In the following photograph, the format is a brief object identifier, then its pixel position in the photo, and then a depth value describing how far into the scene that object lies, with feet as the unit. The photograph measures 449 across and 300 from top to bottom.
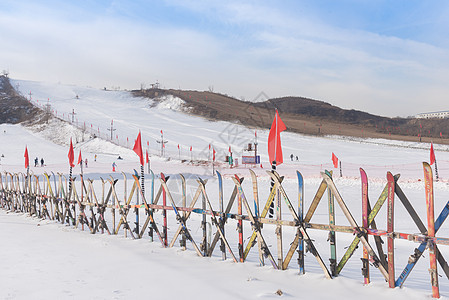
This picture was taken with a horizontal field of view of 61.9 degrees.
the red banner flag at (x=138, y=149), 47.19
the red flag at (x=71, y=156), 52.90
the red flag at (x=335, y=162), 91.23
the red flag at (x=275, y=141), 30.12
